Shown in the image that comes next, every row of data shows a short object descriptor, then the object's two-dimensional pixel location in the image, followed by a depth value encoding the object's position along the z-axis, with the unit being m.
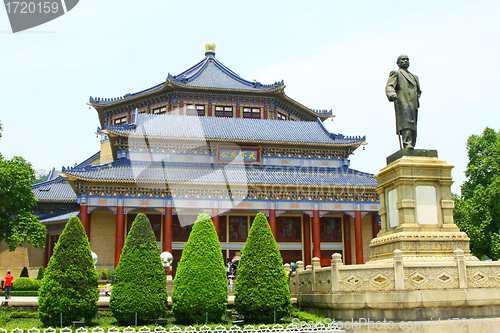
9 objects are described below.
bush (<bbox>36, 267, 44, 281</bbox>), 30.66
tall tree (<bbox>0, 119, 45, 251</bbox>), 29.70
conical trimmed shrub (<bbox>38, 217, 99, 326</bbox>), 13.10
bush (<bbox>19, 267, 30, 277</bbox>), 32.47
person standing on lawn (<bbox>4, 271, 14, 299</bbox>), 21.00
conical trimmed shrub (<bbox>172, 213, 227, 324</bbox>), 13.58
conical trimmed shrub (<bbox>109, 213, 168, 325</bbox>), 13.34
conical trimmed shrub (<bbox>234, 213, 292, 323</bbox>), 13.65
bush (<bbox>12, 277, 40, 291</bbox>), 24.45
